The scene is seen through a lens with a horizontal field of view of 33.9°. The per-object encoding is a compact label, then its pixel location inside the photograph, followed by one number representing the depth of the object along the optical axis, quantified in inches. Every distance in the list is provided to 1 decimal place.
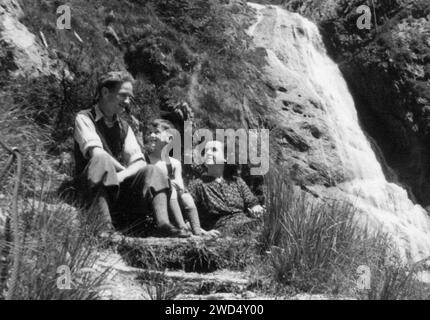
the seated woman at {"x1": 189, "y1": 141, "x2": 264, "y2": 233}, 287.1
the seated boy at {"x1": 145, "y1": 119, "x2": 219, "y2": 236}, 250.1
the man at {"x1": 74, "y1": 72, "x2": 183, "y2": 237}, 222.4
